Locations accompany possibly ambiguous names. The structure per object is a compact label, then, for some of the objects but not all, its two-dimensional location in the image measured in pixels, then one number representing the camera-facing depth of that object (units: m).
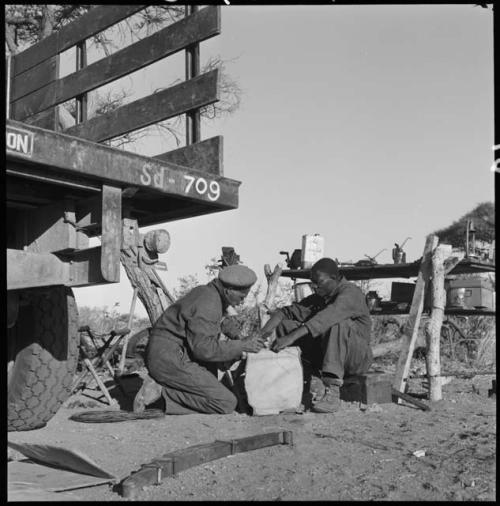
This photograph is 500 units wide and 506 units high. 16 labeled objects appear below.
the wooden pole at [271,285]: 8.82
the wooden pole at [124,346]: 7.50
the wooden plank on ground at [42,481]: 3.15
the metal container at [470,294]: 8.70
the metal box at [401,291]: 8.83
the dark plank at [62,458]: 3.56
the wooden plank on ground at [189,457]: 3.40
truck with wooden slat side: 3.68
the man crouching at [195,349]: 5.95
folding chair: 6.93
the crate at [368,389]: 6.28
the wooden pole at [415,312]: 6.76
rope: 5.57
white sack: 5.95
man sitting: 6.27
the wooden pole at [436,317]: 6.59
